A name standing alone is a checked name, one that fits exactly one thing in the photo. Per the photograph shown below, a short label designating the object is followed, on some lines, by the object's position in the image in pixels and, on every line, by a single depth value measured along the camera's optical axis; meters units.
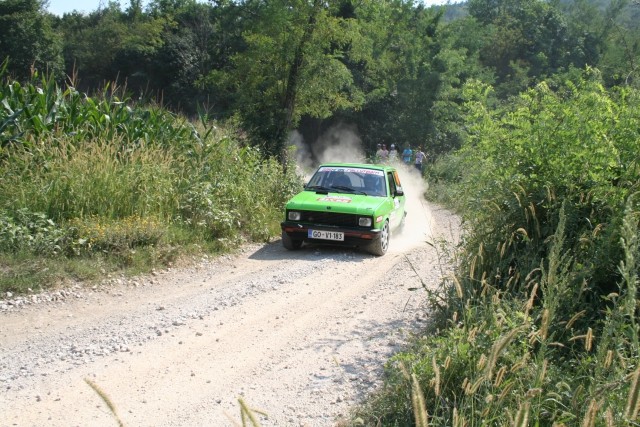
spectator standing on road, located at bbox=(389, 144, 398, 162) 26.13
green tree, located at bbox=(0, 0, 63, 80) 38.88
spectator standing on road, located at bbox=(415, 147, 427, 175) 26.17
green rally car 10.40
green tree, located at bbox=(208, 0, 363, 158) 16.66
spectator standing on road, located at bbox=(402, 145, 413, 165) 27.38
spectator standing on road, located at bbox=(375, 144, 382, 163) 26.44
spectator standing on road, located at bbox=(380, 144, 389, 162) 26.33
